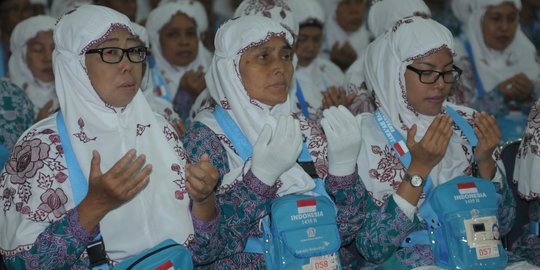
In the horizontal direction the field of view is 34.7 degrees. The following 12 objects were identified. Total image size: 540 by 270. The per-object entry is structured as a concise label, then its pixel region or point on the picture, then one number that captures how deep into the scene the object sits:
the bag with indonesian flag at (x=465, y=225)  3.12
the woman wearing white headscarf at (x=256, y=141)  2.96
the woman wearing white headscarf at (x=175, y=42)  5.52
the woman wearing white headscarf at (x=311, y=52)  5.04
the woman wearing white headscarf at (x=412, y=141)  3.16
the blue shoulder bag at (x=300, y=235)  2.96
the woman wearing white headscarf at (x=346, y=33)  6.33
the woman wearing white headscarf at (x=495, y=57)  5.01
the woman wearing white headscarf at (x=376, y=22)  4.48
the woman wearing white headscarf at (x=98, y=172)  2.64
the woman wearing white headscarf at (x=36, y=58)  4.84
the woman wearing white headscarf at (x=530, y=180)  3.41
